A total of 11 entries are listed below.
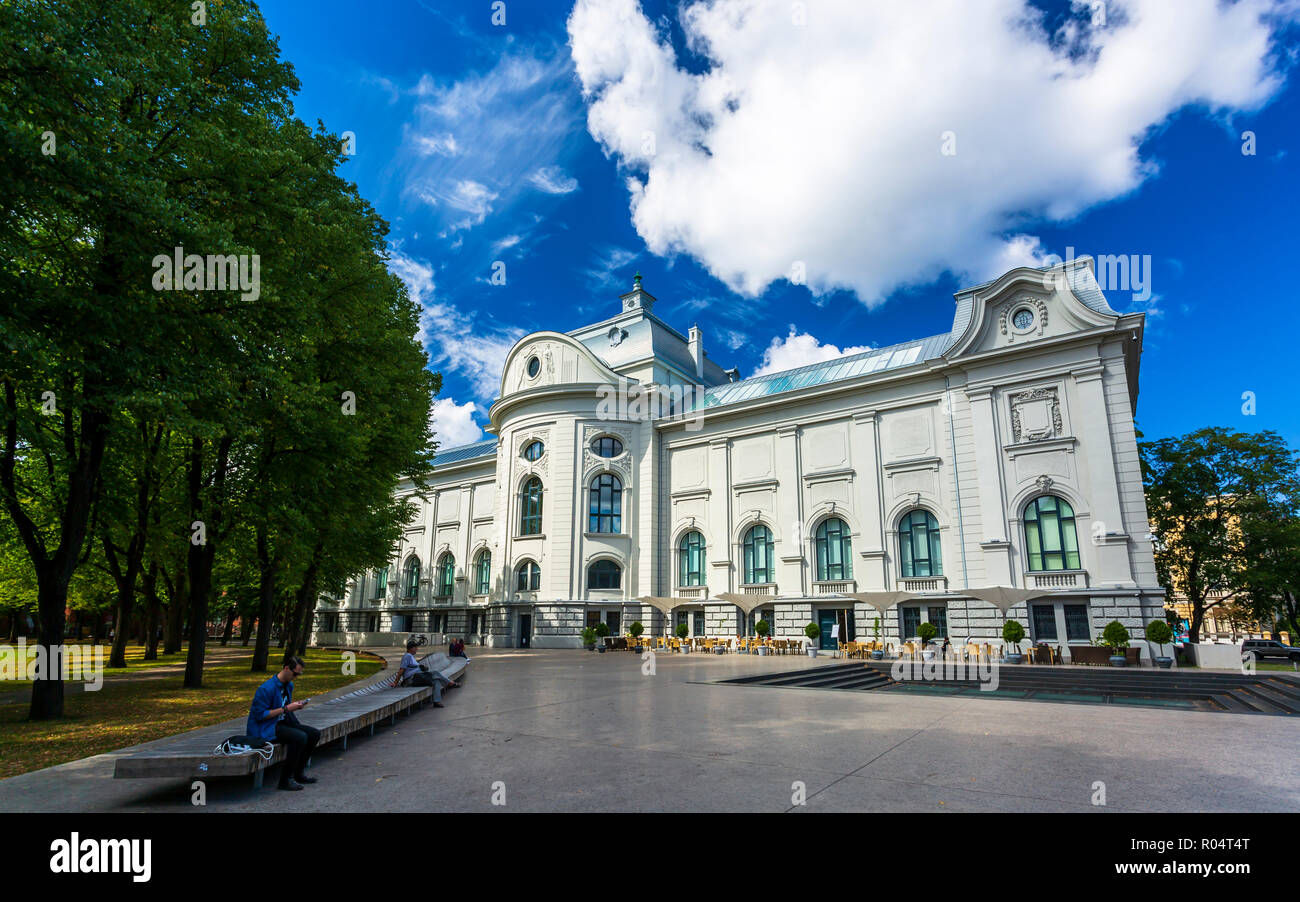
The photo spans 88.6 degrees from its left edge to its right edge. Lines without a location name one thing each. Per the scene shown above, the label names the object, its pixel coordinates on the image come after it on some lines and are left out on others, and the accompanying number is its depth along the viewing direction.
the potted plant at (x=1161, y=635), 23.33
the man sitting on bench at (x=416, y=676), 13.61
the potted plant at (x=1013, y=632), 26.88
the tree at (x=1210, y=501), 35.66
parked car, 40.56
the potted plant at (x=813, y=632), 32.69
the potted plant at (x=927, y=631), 29.28
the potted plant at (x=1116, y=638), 24.83
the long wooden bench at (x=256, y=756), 6.19
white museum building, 28.30
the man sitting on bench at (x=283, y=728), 7.00
